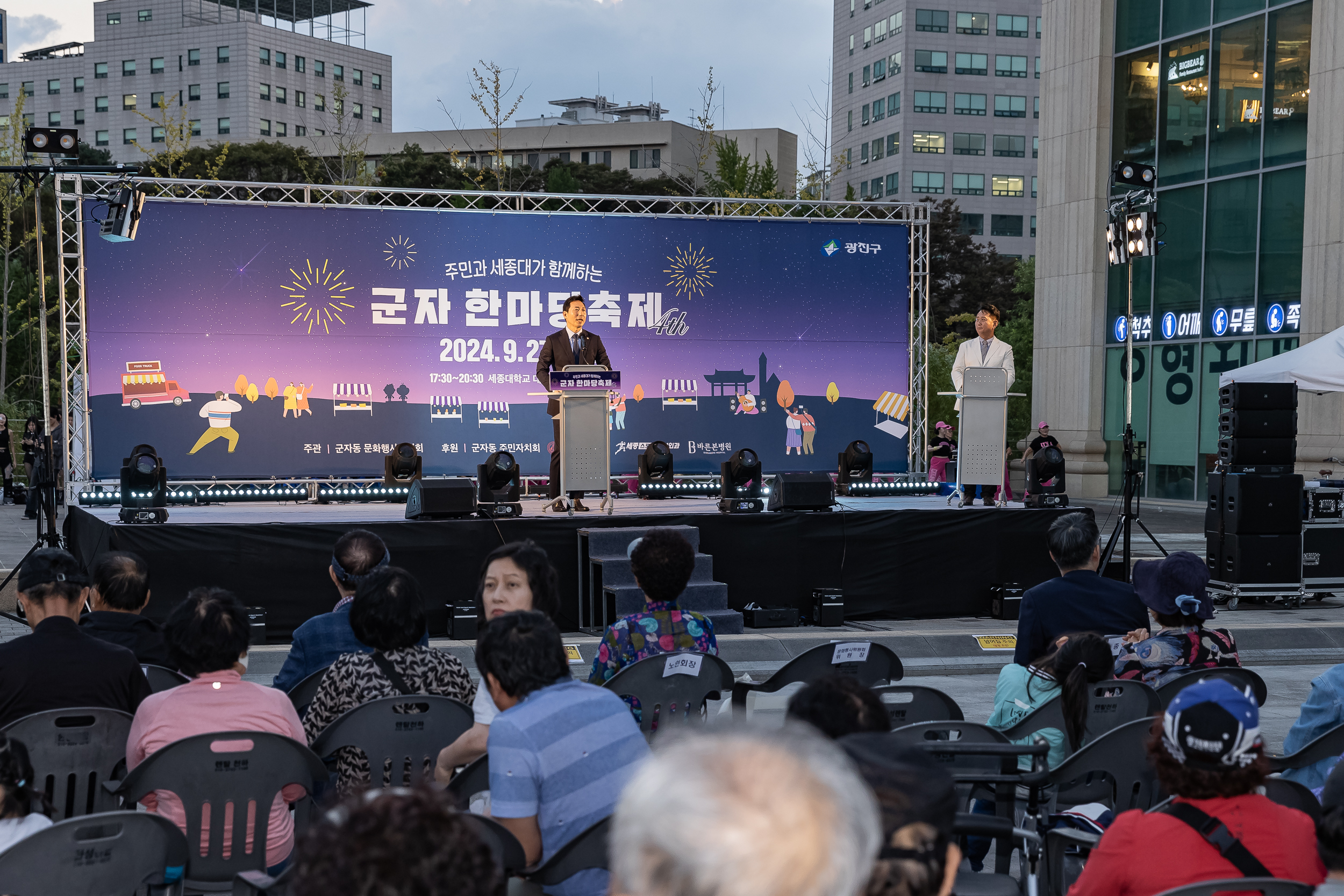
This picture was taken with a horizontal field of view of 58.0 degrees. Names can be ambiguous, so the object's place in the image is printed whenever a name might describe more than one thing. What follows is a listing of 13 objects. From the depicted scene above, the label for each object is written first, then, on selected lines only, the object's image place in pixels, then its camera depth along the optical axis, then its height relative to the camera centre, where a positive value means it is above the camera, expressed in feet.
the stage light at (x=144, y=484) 29.60 -2.22
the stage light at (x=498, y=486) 30.76 -2.32
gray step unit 29.19 -4.58
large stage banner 43.04 +2.35
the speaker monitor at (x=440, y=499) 29.09 -2.48
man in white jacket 35.04 +1.34
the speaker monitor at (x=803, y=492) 31.24 -2.43
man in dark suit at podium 34.94 +1.41
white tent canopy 37.22 +0.97
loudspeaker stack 34.73 -2.58
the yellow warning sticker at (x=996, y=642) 29.35 -5.91
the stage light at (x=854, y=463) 41.60 -2.24
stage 28.09 -3.84
